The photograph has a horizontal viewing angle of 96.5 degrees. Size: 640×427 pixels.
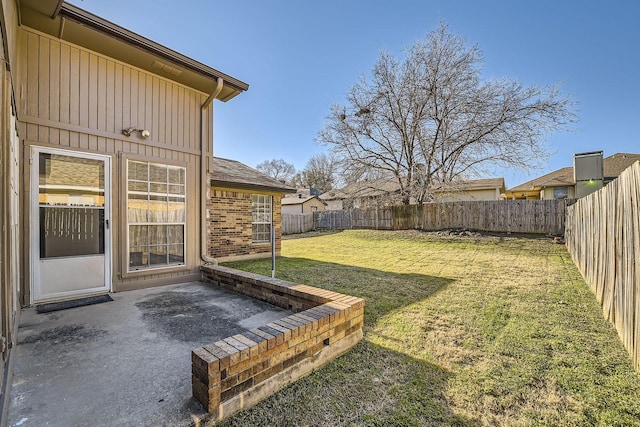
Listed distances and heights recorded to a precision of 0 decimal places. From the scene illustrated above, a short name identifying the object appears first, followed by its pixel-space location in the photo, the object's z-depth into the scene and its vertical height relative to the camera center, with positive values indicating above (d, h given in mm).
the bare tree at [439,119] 13531 +4637
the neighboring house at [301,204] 30078 +756
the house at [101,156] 3768 +880
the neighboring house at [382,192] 14828 +1057
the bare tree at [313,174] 38700 +5217
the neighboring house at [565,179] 18669 +2324
